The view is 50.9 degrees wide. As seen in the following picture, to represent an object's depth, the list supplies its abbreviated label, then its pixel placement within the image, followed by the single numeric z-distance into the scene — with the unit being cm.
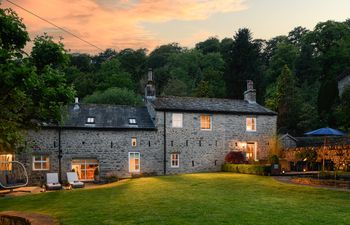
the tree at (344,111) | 4069
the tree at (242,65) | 5694
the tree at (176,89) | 5897
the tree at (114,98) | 5056
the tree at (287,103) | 4922
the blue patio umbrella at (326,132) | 2528
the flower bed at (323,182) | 1744
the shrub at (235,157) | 3155
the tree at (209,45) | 8356
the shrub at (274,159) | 2617
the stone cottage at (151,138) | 2748
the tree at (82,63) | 7400
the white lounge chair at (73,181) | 2360
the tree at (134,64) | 7438
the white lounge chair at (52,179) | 2344
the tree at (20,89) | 1196
